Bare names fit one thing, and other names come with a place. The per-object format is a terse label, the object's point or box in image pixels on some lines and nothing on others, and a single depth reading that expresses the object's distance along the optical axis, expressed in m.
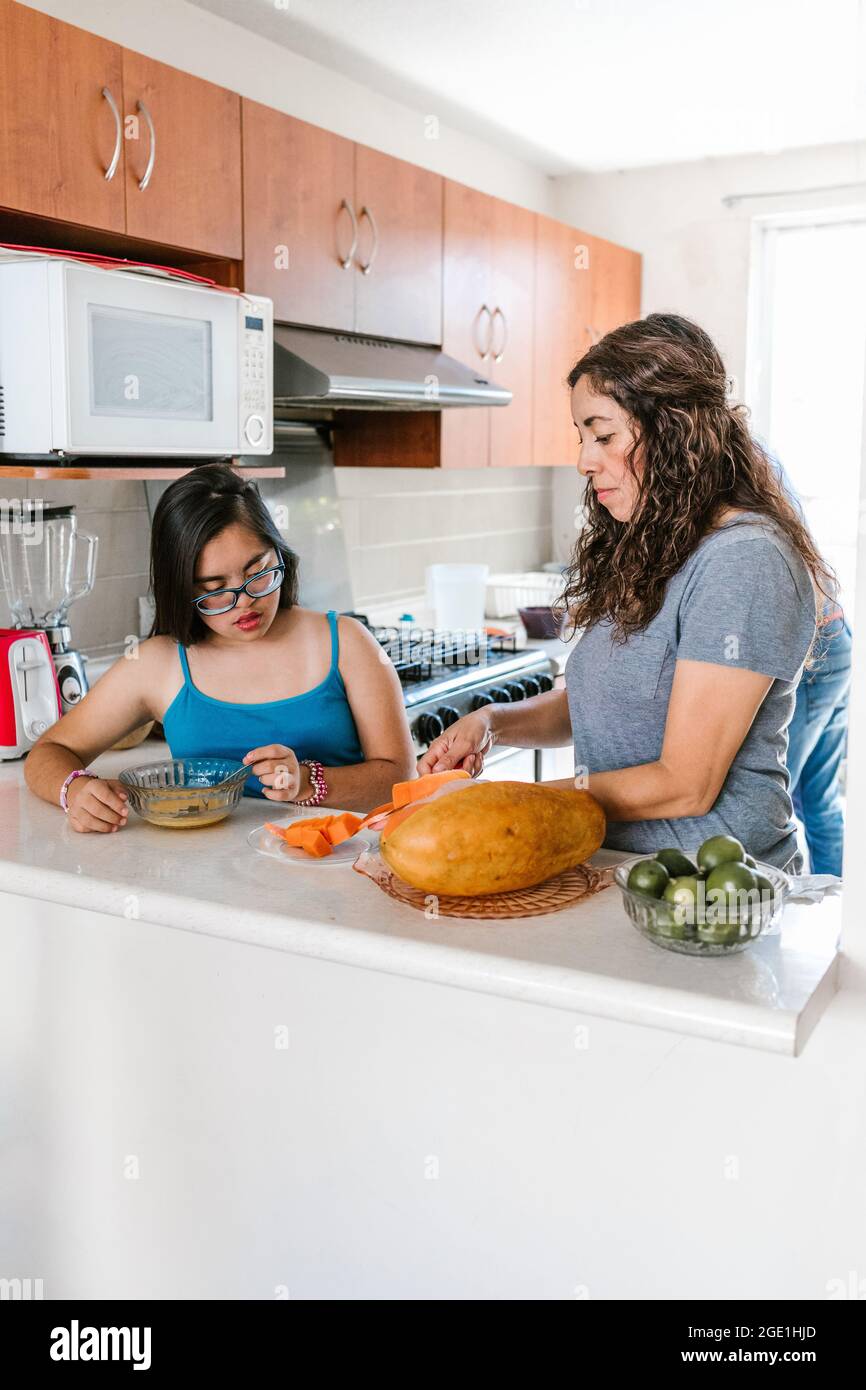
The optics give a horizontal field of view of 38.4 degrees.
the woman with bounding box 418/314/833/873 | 1.44
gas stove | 3.00
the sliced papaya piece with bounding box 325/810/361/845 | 1.51
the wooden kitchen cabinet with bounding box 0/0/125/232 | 2.06
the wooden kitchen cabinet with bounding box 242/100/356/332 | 2.68
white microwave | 2.14
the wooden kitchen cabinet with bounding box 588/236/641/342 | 4.41
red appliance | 2.24
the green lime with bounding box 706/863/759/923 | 1.14
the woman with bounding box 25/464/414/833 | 1.88
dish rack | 4.28
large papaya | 1.28
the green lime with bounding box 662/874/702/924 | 1.16
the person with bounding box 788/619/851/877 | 3.07
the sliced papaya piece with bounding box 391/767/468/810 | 1.48
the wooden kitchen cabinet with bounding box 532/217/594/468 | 4.07
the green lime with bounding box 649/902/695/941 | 1.17
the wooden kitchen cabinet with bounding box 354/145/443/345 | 3.09
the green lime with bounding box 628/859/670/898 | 1.18
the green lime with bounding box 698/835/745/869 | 1.16
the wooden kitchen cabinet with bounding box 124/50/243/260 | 2.35
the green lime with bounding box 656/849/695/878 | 1.19
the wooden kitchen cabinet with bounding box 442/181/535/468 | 3.53
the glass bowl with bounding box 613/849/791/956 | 1.16
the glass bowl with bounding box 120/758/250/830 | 1.62
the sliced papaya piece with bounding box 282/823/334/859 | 1.49
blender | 2.57
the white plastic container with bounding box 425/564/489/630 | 3.94
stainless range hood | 2.80
